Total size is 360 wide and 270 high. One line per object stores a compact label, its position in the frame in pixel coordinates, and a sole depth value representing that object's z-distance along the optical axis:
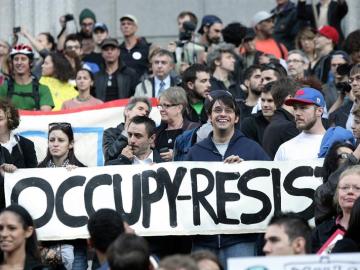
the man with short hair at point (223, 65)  19.56
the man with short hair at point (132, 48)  21.83
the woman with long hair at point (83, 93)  19.06
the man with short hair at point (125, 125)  15.97
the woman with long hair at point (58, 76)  19.91
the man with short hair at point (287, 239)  11.33
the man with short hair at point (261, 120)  16.42
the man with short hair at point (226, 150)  14.72
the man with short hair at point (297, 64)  19.66
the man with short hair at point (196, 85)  17.84
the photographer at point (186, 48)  21.41
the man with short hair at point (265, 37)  21.55
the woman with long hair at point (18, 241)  12.41
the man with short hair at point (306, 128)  15.15
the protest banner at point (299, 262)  10.45
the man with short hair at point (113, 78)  20.30
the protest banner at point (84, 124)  17.84
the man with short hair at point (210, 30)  22.16
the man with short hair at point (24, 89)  18.89
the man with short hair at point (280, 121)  15.74
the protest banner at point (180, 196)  14.84
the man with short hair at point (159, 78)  19.38
